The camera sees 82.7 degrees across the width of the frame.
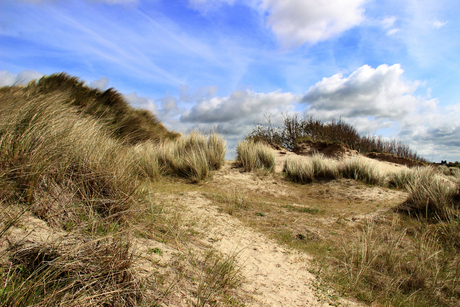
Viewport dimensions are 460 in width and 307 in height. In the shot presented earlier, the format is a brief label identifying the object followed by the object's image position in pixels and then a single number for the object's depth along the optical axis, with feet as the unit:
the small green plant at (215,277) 7.02
